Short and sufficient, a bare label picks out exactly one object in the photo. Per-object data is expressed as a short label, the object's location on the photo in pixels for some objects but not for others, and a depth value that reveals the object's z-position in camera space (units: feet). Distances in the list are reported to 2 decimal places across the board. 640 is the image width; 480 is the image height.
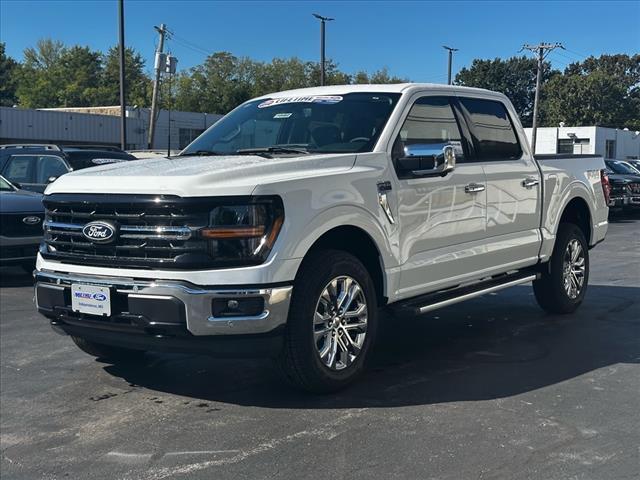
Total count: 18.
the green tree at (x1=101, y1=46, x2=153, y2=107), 289.74
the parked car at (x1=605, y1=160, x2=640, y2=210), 69.36
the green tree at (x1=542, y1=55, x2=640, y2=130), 291.99
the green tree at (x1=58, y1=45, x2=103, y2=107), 305.73
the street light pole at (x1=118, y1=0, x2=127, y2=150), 94.35
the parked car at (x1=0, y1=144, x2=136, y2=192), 41.39
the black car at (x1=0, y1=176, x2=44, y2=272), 31.27
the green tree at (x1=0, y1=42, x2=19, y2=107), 310.45
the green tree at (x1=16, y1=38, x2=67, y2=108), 308.19
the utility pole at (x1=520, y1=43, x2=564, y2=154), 176.55
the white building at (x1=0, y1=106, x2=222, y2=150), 135.03
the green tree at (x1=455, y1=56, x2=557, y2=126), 314.14
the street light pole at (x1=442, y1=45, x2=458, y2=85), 161.69
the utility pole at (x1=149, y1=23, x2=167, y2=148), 109.09
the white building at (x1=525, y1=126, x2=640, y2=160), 209.24
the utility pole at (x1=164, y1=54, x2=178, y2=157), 111.45
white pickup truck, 14.03
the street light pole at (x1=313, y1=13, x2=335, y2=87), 139.59
